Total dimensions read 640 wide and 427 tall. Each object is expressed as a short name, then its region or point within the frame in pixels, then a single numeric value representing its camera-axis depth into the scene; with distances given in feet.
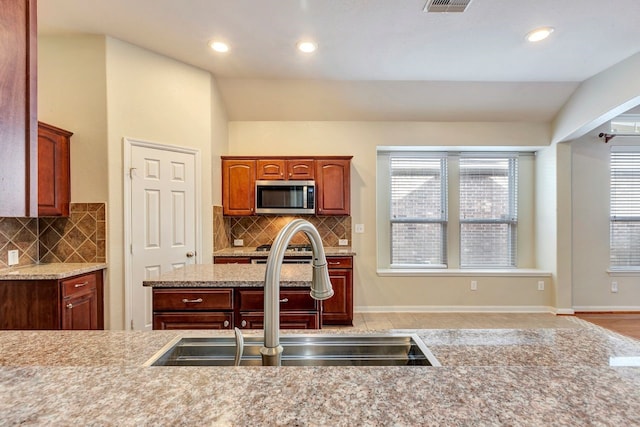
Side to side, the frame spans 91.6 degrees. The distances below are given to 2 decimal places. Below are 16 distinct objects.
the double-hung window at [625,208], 14.29
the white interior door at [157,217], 10.41
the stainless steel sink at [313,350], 3.10
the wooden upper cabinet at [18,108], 1.92
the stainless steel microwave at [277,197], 13.08
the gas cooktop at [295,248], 12.92
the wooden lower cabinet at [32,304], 8.02
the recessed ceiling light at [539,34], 9.03
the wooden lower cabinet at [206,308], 6.73
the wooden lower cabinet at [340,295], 12.24
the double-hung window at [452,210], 15.19
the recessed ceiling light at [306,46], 9.96
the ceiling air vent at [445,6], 7.81
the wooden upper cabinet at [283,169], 13.32
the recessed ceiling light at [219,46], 10.05
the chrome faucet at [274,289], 2.25
